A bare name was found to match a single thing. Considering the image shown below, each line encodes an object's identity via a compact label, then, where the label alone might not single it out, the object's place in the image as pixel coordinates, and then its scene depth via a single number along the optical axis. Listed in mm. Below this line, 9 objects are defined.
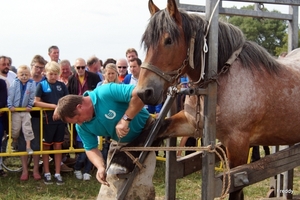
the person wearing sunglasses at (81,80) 6863
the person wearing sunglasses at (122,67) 7384
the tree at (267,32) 40875
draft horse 3223
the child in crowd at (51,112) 6262
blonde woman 6281
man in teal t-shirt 3457
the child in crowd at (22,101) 6082
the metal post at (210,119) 3066
